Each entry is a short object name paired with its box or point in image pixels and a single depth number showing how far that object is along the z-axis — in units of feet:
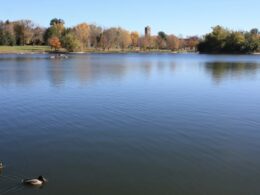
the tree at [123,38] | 434.05
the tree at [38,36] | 407.90
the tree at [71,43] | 348.26
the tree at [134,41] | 500.23
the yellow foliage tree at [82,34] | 394.19
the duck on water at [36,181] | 27.15
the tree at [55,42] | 354.01
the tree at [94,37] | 419.07
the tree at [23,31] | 391.48
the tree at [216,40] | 411.09
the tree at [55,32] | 385.26
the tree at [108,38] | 419.07
